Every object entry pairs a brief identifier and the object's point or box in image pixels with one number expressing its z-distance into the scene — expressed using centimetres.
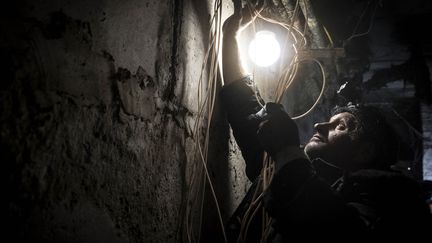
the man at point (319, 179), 197
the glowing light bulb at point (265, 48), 265
